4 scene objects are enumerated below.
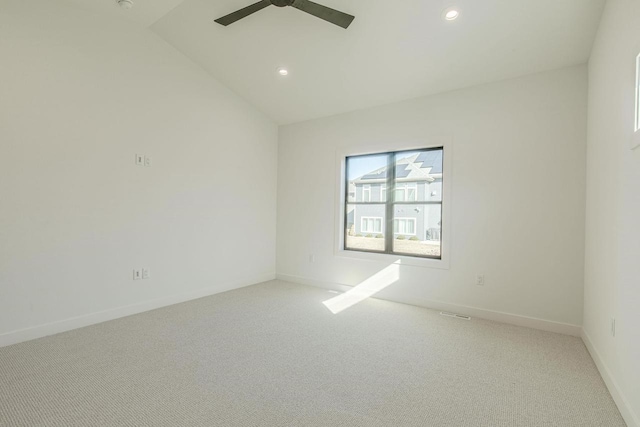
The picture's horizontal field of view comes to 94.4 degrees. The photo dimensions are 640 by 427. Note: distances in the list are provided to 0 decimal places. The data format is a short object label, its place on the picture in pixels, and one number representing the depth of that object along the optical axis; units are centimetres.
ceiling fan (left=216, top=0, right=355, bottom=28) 232
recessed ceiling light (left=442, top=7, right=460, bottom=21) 249
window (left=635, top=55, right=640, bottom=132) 163
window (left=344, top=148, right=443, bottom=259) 373
